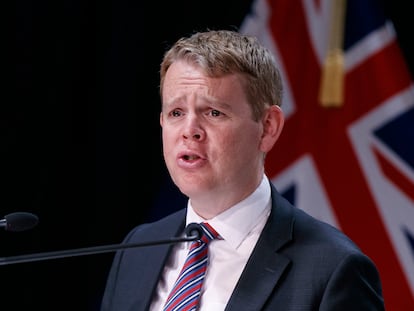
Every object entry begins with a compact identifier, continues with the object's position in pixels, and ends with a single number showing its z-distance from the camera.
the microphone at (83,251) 3.14
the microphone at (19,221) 3.18
